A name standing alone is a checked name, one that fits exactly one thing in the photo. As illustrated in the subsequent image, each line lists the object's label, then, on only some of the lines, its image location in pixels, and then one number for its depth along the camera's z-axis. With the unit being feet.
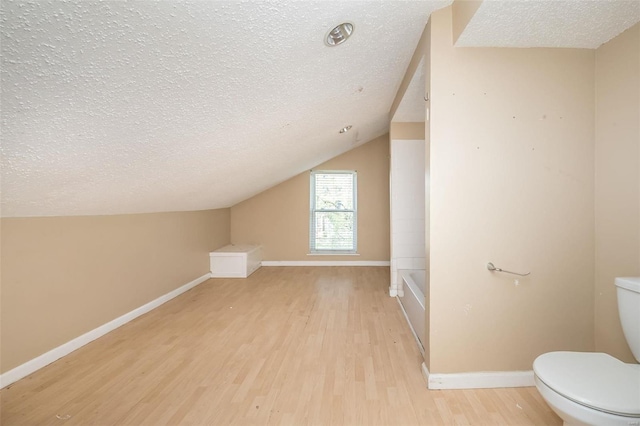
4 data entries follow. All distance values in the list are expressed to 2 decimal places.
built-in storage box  13.74
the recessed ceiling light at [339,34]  4.75
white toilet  3.30
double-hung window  16.47
